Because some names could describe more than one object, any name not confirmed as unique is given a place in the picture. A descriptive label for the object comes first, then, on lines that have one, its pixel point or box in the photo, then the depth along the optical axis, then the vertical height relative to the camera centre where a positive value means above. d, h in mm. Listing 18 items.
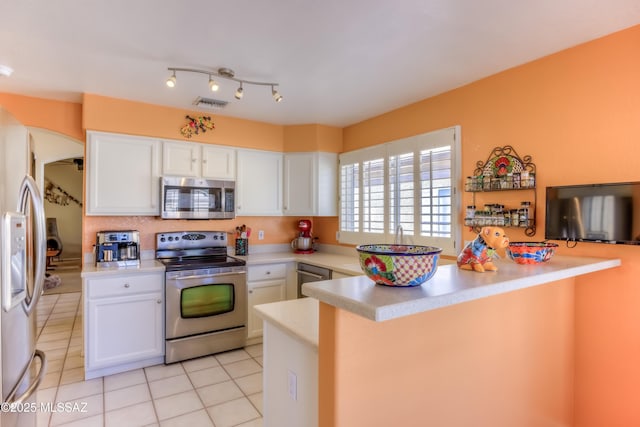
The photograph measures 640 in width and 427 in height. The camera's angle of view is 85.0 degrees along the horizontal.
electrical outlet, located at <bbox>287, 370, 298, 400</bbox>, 1505 -743
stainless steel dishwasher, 3434 -615
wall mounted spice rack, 2377 +216
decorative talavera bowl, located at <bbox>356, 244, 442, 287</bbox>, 1138 -173
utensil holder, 4031 -388
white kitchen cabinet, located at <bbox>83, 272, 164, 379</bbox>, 2889 -941
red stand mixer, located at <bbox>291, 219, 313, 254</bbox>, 4281 -328
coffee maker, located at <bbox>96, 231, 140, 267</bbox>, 3215 -334
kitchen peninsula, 1142 -553
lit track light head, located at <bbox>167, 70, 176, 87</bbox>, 2529 +957
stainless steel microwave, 3449 +155
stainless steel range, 3166 -832
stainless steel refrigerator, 1254 -229
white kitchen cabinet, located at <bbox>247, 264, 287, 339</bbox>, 3625 -783
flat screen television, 1877 +9
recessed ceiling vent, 3291 +1064
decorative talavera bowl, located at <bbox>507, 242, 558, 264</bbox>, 1728 -190
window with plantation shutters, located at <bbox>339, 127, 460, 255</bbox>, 2938 +219
